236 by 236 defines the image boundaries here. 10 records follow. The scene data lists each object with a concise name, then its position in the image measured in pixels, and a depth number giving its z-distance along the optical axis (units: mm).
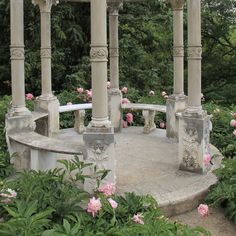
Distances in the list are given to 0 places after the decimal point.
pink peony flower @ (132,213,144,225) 4559
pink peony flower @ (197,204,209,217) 4964
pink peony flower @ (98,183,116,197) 4992
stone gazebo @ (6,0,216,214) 6309
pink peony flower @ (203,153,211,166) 6449
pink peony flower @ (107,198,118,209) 4773
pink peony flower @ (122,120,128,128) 12836
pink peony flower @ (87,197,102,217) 4664
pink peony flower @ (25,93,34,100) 12504
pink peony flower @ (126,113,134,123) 12422
